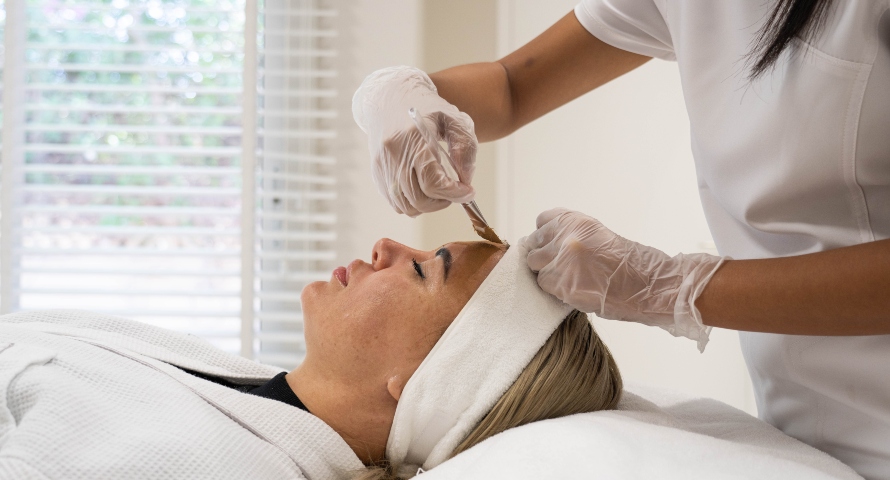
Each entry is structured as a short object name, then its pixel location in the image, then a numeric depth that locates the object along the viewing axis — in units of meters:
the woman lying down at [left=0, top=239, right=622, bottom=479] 0.89
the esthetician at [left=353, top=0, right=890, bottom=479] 0.89
